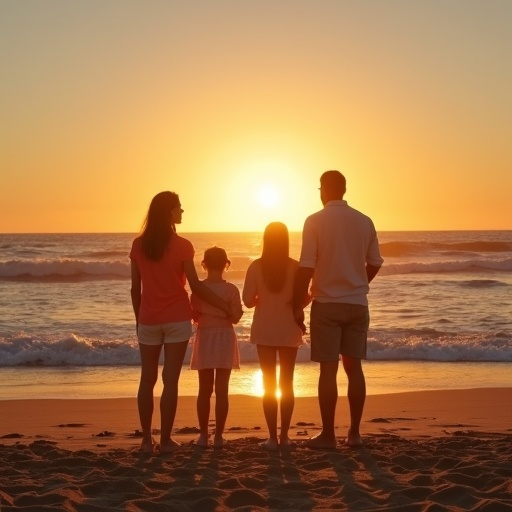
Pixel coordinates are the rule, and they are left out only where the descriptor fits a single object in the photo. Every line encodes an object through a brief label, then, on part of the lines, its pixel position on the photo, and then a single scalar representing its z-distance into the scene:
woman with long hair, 5.91
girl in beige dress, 6.14
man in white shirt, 6.09
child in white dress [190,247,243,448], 6.27
